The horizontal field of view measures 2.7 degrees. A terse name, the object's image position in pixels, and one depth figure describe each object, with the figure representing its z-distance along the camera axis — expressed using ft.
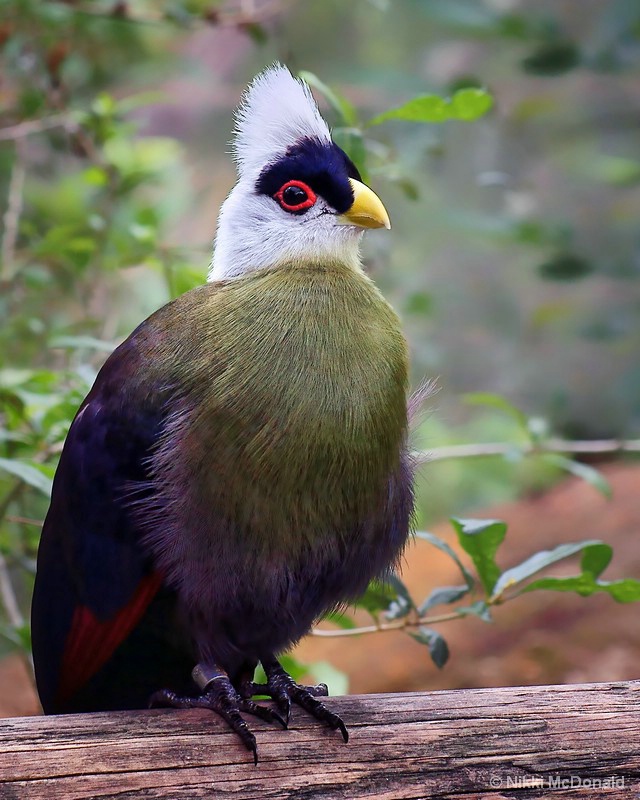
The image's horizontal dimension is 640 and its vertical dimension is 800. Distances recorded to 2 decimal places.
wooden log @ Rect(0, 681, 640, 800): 15.55
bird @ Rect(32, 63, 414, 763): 15.66
